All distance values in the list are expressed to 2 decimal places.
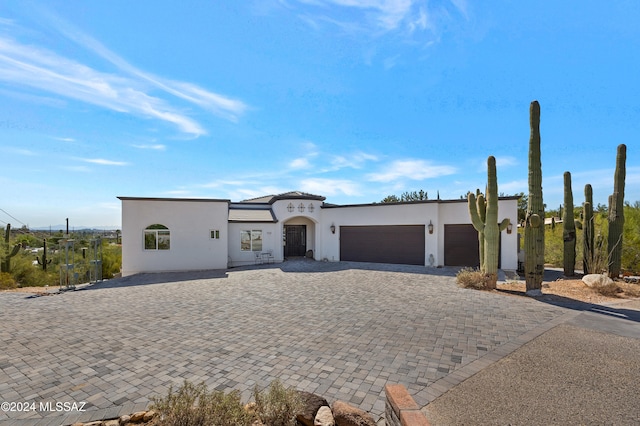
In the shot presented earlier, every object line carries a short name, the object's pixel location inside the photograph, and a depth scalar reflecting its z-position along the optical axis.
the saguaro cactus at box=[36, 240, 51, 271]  24.18
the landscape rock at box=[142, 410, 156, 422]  3.62
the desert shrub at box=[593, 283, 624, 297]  10.51
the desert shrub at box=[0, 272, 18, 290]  15.65
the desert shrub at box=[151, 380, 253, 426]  3.02
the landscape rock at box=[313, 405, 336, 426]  3.37
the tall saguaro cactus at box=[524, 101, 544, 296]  10.53
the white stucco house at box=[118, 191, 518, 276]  16.95
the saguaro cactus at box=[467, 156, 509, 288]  11.70
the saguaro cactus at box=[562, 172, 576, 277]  13.98
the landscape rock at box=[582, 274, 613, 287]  10.73
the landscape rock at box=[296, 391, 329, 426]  3.46
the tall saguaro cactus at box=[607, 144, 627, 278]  12.91
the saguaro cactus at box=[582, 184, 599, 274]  13.77
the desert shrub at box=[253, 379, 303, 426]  3.27
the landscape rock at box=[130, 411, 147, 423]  3.60
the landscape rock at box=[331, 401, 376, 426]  3.37
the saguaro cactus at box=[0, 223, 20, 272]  18.44
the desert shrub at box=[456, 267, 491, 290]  11.45
